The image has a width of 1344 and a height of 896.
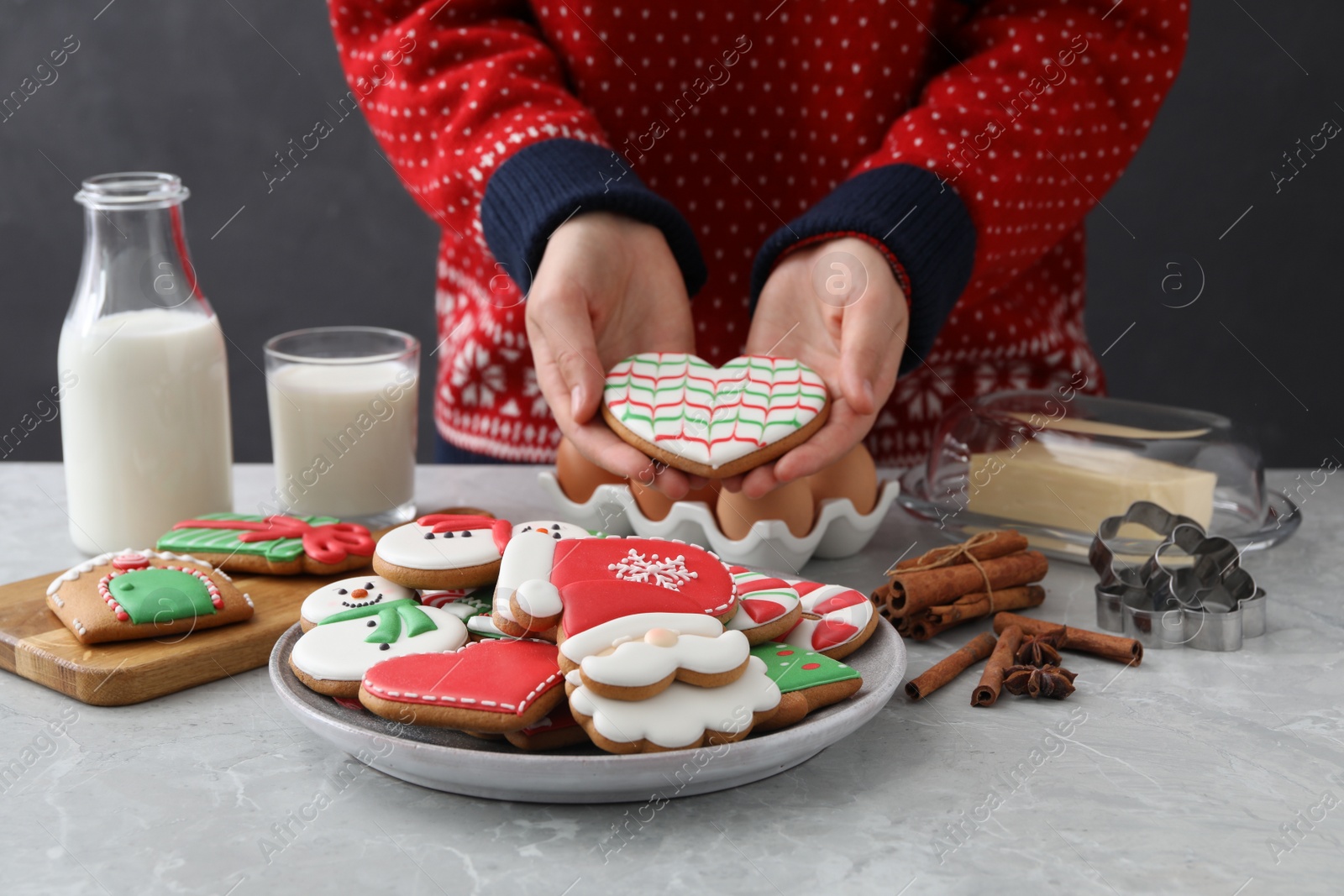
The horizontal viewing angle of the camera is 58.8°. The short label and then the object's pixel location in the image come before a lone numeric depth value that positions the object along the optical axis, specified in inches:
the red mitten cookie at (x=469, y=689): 28.6
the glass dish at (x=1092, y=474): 47.4
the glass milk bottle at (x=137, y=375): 45.6
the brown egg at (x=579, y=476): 48.0
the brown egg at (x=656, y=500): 45.9
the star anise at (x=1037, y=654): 37.7
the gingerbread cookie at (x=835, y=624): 34.9
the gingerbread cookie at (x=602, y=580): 31.7
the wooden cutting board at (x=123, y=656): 35.7
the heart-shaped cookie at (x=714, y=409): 42.1
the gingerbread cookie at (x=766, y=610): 33.7
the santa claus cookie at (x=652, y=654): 28.7
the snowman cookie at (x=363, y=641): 31.6
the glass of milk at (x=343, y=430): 50.1
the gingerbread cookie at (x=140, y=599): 37.3
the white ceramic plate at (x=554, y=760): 27.9
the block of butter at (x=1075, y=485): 46.8
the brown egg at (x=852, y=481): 46.5
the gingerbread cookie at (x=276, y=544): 43.2
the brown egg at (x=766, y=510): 44.2
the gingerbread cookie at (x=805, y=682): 30.4
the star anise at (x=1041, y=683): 36.1
